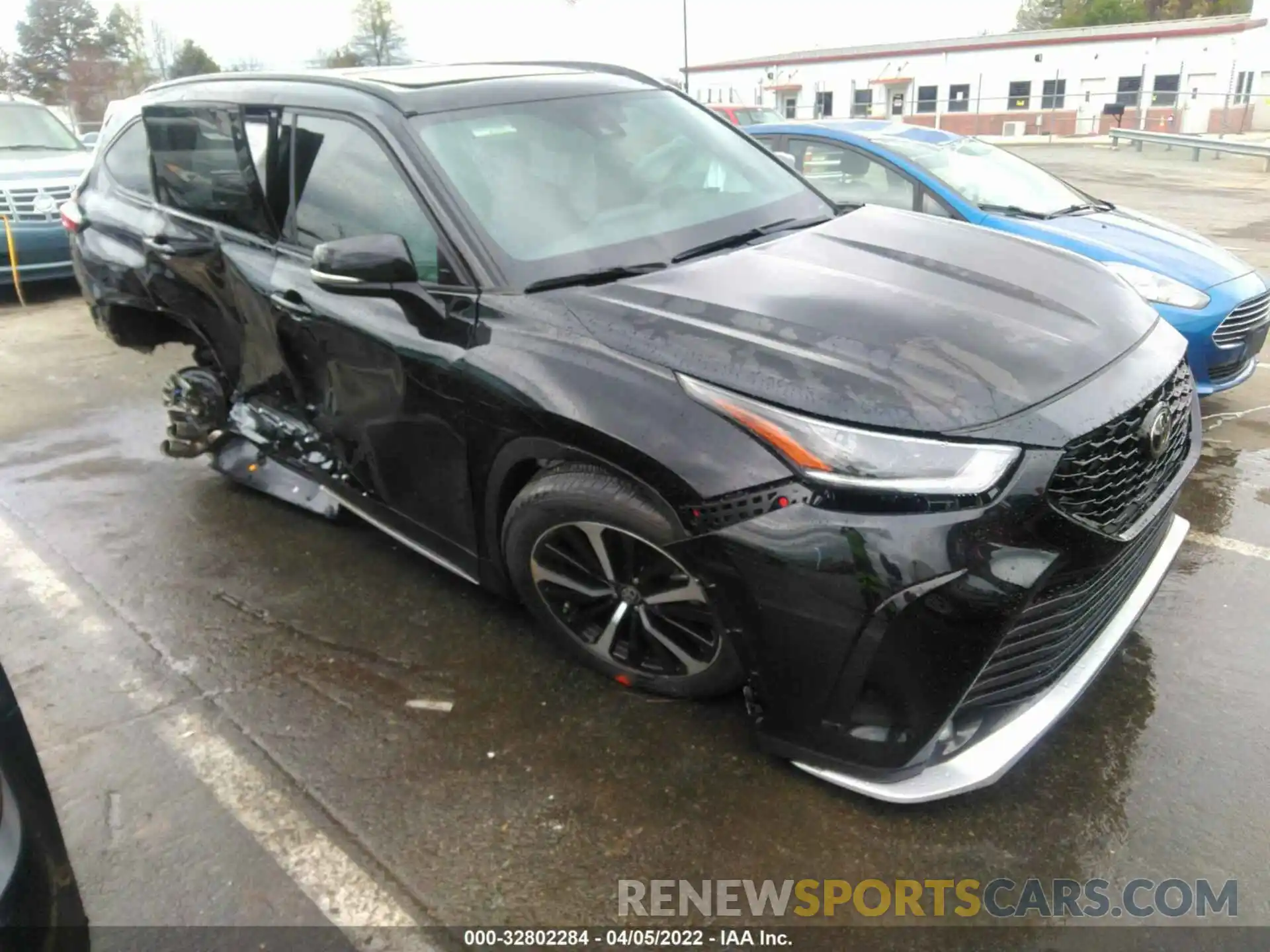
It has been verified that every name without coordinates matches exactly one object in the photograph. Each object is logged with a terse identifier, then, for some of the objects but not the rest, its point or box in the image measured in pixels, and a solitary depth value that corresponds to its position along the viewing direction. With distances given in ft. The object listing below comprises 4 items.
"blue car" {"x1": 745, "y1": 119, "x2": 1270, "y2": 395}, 16.06
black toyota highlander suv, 7.07
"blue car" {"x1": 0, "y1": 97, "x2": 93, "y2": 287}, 28.99
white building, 130.72
